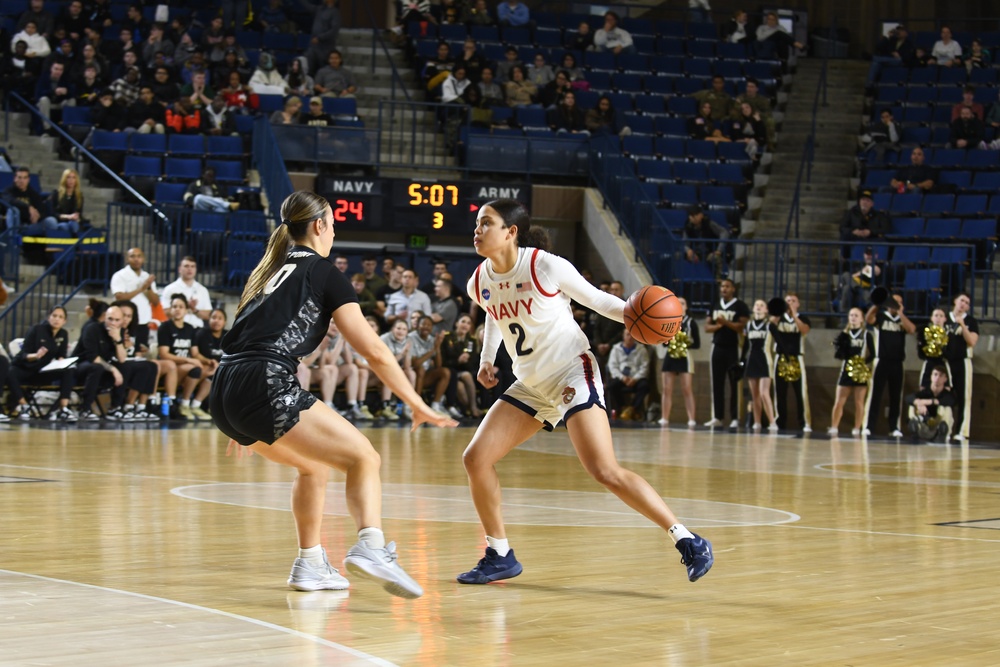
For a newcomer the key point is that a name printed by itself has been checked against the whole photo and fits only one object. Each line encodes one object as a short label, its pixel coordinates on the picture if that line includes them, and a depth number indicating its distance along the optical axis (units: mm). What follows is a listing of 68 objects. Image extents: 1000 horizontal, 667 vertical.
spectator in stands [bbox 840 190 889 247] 22266
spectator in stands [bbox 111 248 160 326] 18094
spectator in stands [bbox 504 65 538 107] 25312
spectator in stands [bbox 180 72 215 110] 22719
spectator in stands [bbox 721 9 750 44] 28500
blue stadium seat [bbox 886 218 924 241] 22375
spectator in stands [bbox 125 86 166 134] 22266
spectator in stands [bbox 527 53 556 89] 25875
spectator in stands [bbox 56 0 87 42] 23953
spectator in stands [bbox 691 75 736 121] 25781
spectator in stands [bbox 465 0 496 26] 27609
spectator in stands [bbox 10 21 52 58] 23391
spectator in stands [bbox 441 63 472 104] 24812
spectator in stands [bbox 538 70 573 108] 25050
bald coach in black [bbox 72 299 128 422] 16953
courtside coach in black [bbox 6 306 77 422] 16828
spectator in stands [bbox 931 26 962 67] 27266
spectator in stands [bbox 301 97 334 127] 23234
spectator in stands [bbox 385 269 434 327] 20031
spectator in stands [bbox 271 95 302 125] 22938
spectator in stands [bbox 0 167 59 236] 19500
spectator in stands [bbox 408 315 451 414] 19531
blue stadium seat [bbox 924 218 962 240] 22250
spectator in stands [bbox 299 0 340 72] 25234
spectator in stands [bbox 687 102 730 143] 25250
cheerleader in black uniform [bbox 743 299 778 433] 19078
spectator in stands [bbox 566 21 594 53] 27266
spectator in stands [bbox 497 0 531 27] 27828
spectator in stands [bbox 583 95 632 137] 24672
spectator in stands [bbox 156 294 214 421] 17484
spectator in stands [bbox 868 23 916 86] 27500
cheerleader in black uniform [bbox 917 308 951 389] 18328
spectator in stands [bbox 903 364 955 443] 18141
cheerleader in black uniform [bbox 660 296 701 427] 19891
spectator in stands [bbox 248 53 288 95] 24109
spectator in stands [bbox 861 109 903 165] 24781
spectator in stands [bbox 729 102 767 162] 25625
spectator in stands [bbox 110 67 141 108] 22641
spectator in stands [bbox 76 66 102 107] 22672
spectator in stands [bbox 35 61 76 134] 22625
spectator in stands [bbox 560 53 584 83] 26031
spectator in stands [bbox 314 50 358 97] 24672
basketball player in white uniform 6457
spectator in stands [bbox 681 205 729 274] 21688
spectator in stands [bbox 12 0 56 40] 23844
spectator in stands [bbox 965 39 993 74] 26703
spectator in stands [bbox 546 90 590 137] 24672
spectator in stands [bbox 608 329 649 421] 20719
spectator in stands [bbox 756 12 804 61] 28438
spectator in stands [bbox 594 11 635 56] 27359
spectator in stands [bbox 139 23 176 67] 23816
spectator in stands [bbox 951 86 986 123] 24578
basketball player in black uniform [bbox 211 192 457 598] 5688
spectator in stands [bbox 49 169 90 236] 19812
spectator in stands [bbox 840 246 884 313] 20469
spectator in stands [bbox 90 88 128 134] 22172
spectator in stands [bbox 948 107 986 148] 24188
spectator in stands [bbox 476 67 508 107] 24906
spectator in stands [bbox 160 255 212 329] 18156
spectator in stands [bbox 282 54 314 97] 24328
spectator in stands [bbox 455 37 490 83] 25109
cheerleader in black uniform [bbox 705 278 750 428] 19688
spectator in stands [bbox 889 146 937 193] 23266
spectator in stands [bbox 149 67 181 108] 22953
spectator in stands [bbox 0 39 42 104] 22844
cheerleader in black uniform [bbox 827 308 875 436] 18766
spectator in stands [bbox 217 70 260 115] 23391
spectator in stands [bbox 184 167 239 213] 20516
